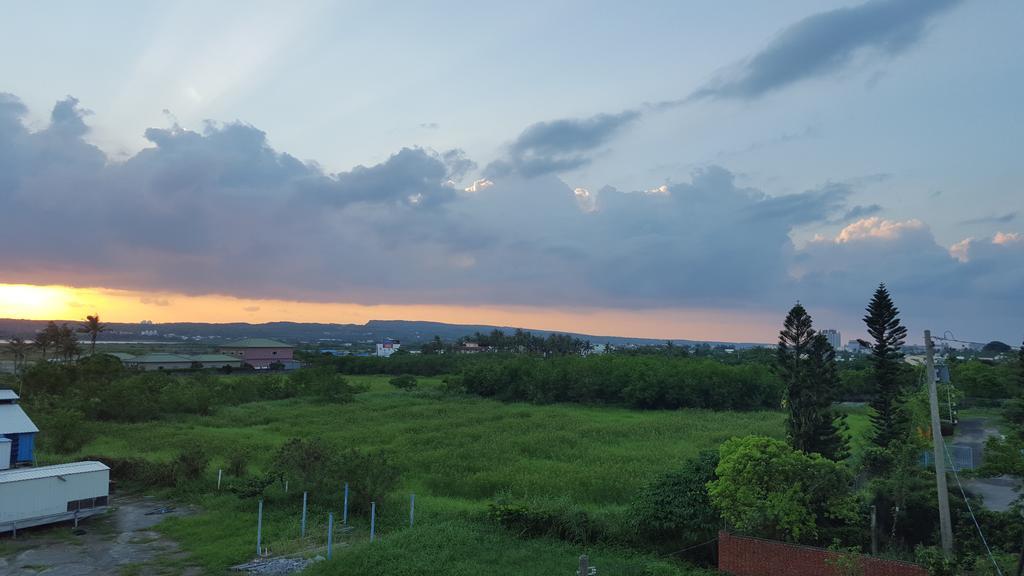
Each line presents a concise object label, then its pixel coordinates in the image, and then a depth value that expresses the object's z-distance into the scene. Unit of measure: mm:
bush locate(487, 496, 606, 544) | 14773
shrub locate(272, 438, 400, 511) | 17094
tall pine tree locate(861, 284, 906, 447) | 27612
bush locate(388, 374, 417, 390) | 59000
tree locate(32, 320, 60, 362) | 56156
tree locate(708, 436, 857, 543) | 12602
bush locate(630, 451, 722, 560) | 13867
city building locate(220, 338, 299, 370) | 99900
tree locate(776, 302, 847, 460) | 21938
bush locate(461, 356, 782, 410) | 50844
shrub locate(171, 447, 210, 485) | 20609
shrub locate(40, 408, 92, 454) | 24984
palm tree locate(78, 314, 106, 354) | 64000
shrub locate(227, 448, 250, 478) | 20938
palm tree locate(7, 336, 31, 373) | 54338
